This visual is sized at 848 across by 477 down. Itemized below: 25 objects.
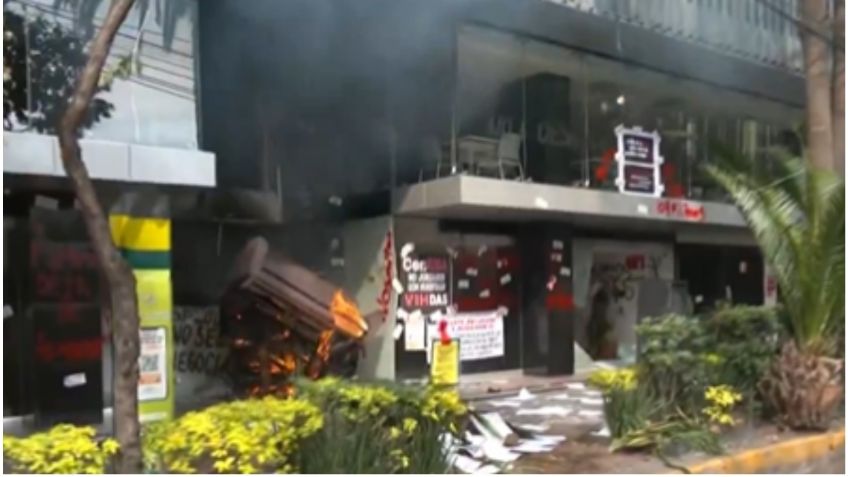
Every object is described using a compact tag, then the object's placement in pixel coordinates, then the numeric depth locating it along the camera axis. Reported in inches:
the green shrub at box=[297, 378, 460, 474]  198.4
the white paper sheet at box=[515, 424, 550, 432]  329.1
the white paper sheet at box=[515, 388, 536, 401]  446.6
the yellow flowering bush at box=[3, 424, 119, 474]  168.9
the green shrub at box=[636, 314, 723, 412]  274.2
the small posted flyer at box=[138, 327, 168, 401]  350.9
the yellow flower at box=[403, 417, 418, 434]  209.9
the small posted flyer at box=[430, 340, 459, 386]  496.4
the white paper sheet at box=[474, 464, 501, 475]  239.0
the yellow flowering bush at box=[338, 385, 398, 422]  206.4
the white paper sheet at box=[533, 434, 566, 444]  295.0
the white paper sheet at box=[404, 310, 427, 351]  491.5
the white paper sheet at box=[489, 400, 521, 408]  421.4
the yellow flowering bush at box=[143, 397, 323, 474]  181.8
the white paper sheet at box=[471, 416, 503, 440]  268.8
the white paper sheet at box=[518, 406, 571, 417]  381.1
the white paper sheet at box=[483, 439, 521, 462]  257.0
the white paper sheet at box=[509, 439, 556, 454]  273.9
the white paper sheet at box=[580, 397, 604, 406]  400.8
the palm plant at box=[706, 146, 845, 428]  288.8
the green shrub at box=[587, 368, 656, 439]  263.7
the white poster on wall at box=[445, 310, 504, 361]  522.0
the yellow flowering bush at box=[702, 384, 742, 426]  269.9
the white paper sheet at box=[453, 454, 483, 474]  239.0
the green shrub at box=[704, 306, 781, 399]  299.3
